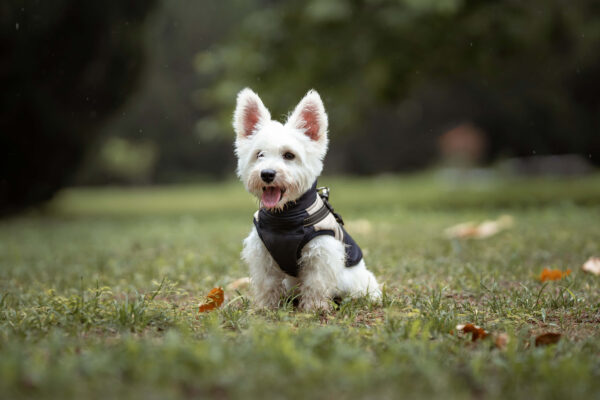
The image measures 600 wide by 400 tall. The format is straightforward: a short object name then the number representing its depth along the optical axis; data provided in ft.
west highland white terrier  11.72
